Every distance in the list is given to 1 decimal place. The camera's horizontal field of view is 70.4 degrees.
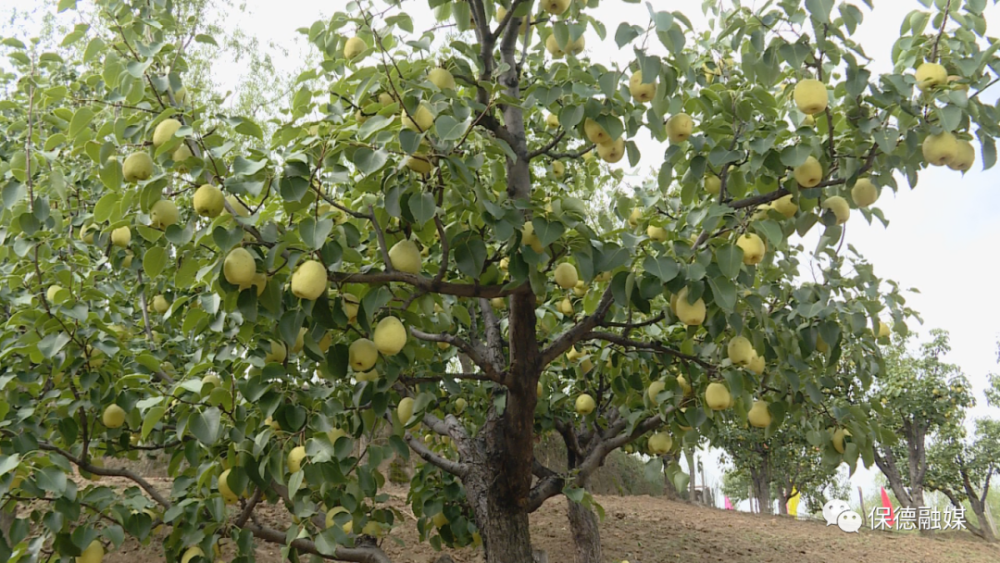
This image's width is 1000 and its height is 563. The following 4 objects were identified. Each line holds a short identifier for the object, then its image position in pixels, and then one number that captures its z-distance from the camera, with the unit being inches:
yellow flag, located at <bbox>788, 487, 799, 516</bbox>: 704.0
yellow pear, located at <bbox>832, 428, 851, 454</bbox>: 123.0
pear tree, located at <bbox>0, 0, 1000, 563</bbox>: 86.0
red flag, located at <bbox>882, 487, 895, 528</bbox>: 607.8
